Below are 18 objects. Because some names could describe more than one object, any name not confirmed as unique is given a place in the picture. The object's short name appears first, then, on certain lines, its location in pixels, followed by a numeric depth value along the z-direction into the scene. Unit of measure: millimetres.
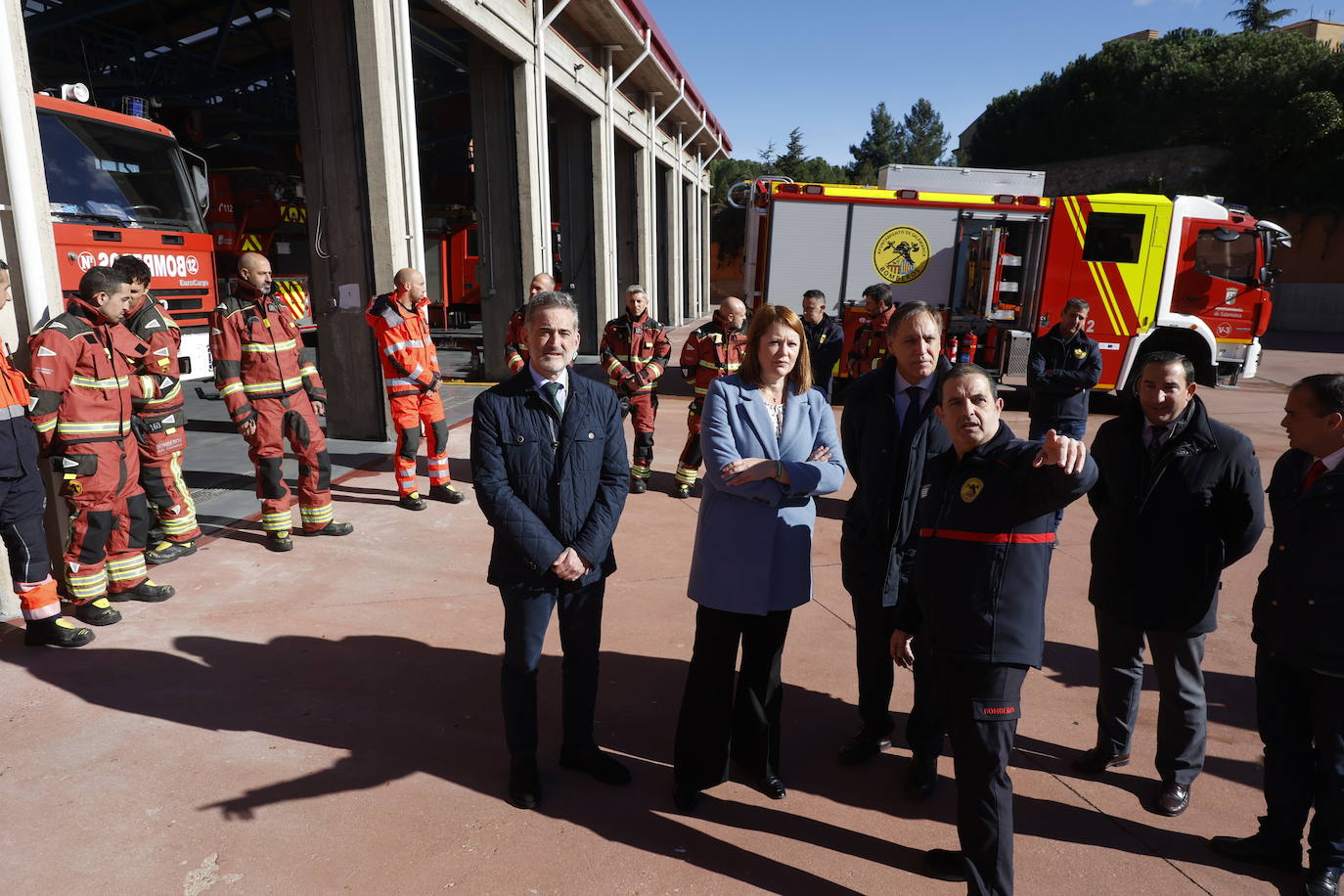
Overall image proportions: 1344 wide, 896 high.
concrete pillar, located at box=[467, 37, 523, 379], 11547
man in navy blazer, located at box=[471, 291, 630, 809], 2809
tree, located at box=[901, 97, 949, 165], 88312
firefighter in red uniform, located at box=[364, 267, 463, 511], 6121
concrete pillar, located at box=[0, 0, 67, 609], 3975
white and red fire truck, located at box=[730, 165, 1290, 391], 10875
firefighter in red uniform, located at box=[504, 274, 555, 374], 6418
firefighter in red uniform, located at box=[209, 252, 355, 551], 5270
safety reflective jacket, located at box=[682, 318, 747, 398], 6617
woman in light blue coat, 2803
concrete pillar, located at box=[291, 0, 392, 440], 7980
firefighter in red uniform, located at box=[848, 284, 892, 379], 7586
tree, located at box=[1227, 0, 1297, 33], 55397
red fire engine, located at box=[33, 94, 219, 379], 8055
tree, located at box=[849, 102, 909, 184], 83875
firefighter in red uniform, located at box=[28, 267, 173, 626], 3977
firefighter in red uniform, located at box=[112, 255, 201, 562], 4965
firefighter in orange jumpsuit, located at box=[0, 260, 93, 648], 3707
